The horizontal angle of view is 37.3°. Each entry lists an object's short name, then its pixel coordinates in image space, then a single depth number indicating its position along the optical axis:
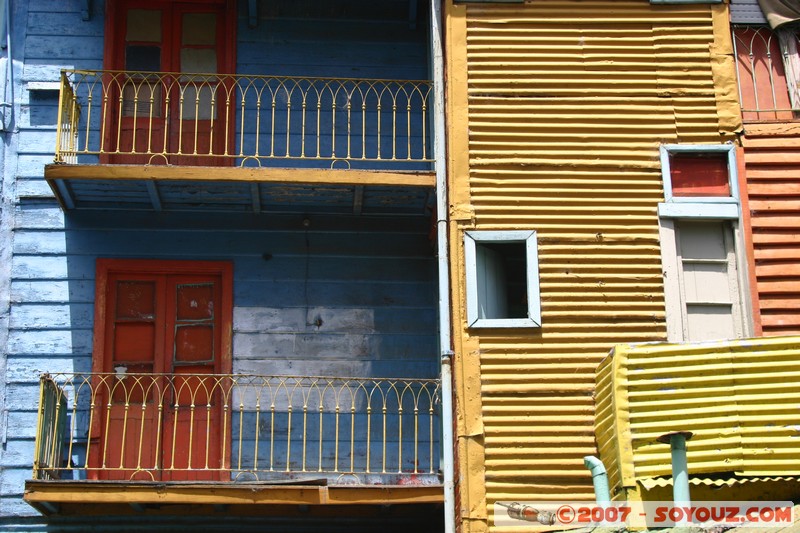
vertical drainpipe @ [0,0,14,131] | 13.16
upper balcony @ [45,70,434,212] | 12.70
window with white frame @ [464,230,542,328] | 11.71
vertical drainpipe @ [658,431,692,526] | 8.99
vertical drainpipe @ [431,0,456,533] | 11.32
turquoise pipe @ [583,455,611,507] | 9.67
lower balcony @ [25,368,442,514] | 12.01
